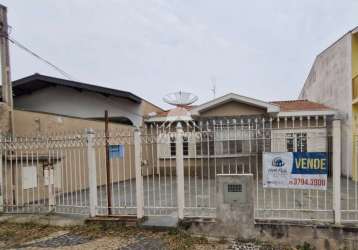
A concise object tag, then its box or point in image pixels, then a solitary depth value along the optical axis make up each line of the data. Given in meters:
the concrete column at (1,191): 6.91
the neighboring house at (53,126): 6.90
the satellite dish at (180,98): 10.52
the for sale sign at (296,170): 5.03
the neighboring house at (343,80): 11.62
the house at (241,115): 12.48
